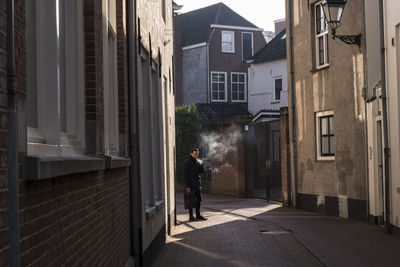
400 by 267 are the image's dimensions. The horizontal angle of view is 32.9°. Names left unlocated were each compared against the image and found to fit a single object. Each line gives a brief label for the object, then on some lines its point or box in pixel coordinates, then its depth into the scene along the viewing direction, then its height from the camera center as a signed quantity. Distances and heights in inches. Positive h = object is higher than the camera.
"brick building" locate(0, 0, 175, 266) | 118.7 +3.7
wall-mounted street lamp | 559.5 +112.9
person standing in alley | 648.4 -26.0
